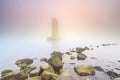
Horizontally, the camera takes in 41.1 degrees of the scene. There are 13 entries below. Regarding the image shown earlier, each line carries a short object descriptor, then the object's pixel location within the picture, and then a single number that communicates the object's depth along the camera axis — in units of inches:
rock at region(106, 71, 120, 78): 125.2
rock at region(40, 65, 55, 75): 127.3
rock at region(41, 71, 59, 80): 115.8
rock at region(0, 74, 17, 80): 119.3
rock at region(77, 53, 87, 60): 162.1
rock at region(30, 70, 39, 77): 125.6
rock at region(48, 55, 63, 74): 137.3
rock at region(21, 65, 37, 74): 132.8
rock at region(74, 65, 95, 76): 127.9
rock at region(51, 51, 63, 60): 159.6
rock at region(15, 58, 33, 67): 144.7
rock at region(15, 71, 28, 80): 120.8
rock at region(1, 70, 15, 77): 125.0
